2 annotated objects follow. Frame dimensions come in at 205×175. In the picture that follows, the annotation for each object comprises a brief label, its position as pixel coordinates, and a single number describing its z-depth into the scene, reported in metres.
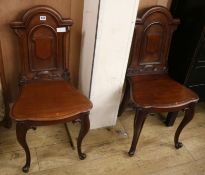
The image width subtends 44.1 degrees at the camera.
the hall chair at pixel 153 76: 1.75
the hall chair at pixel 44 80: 1.52
